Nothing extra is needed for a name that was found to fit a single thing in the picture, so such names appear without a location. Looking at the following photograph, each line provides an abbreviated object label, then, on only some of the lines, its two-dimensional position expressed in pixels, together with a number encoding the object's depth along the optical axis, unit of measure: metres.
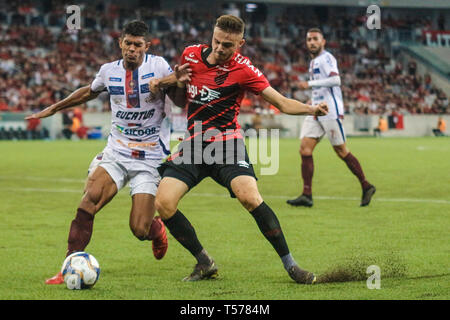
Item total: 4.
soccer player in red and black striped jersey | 12.28
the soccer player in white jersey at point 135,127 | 13.53
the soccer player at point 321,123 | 23.70
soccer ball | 11.20
